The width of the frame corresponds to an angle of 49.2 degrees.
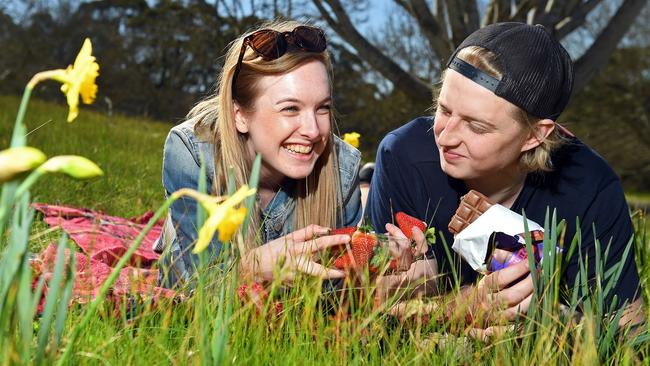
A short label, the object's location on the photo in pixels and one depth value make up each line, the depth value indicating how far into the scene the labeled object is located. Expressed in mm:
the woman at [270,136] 2301
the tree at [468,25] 7086
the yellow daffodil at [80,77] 911
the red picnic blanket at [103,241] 2131
